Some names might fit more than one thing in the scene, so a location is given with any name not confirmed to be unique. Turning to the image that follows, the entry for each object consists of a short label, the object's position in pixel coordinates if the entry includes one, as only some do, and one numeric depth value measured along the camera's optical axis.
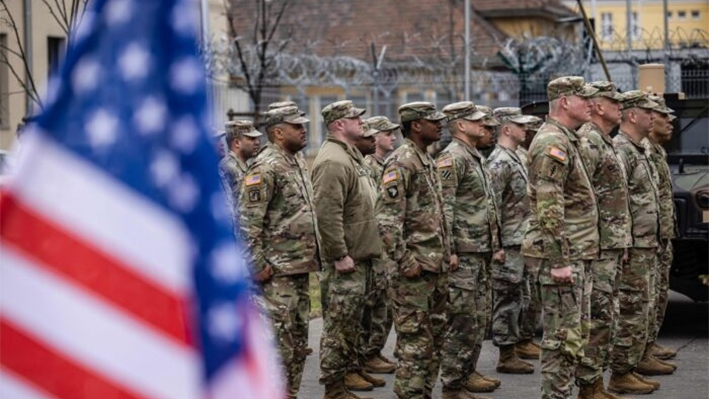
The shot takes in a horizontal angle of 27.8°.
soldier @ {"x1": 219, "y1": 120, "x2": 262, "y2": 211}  10.95
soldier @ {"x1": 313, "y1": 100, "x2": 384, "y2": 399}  8.58
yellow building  54.40
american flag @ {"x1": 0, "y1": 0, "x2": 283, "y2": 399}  1.86
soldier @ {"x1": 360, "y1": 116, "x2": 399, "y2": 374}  10.04
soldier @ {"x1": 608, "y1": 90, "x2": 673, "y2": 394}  9.27
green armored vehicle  11.49
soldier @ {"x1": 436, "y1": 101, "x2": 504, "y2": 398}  8.86
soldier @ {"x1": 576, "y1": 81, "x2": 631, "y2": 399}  8.29
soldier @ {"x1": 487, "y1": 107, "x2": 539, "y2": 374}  10.66
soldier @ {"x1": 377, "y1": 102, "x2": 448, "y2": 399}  8.10
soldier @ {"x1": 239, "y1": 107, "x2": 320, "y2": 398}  7.95
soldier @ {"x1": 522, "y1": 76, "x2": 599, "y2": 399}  7.63
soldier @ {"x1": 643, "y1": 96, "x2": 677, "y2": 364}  10.25
